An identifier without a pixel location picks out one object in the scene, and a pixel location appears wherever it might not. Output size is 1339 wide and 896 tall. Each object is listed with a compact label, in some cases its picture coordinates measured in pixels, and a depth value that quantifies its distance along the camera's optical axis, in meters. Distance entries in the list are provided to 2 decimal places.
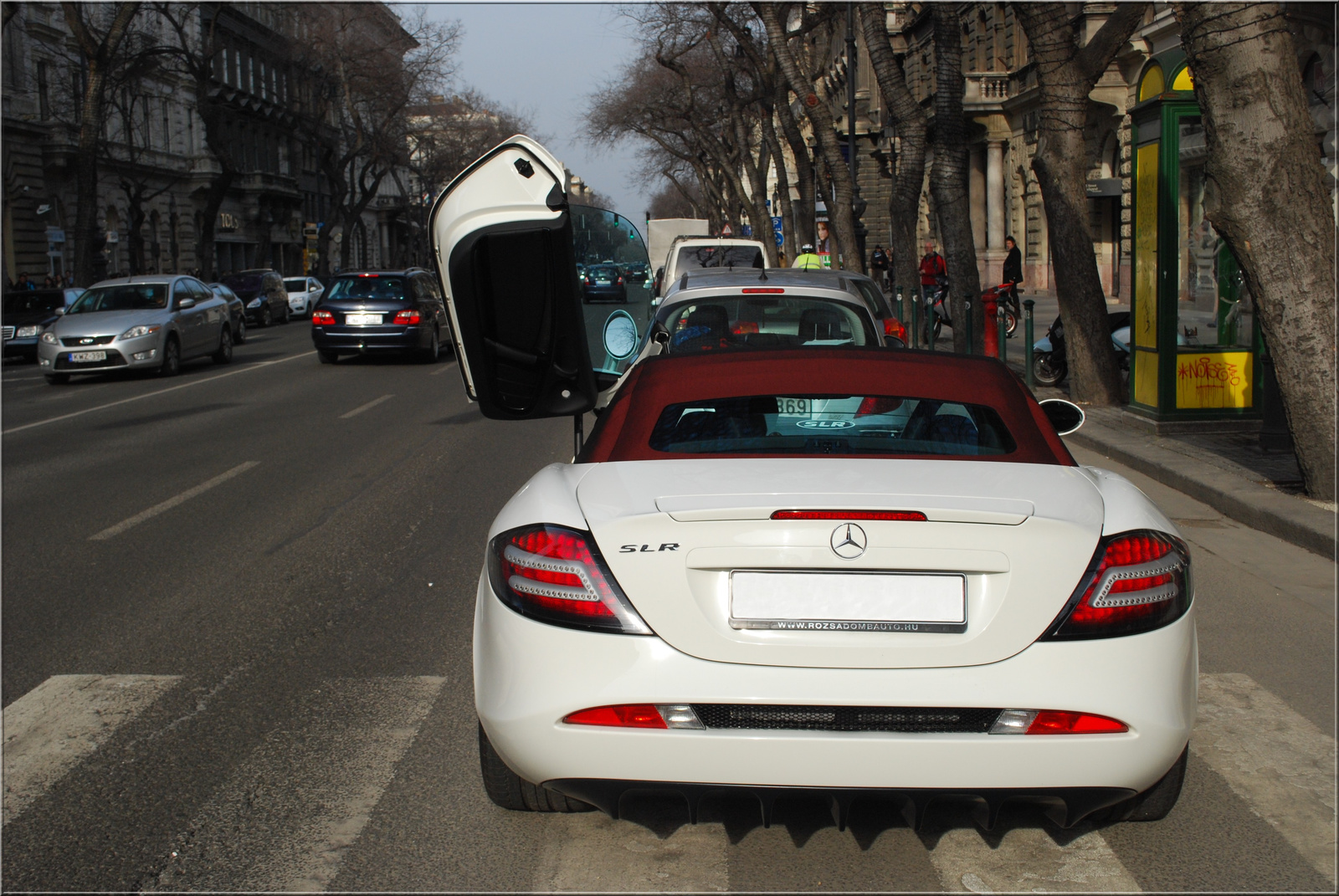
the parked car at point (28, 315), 26.62
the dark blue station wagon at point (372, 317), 22.14
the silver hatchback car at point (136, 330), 20.14
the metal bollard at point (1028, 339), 13.90
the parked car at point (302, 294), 47.06
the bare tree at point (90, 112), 30.91
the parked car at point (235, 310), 26.00
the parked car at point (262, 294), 39.47
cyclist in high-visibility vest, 24.86
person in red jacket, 31.64
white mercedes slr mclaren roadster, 2.99
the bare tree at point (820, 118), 26.81
